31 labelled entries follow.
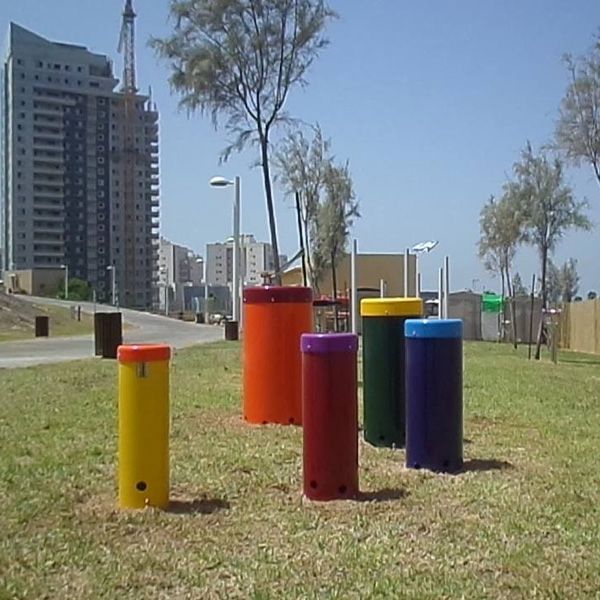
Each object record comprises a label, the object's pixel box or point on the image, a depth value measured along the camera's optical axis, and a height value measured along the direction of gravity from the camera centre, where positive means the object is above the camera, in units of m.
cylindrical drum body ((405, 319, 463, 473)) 7.13 -0.60
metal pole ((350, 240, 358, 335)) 17.45 +0.46
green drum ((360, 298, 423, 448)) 8.34 -0.48
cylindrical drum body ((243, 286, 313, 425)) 9.52 -0.35
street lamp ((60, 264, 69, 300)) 104.38 +3.98
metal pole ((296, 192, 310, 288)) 27.42 +2.50
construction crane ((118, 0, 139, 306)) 119.88 +16.00
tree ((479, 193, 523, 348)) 33.25 +2.78
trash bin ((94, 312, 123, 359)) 21.28 -0.38
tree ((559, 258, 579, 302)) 55.69 +1.90
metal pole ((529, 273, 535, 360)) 32.61 +0.17
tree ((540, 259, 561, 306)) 42.59 +1.33
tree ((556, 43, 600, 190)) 23.47 +4.55
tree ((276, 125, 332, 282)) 28.19 +3.86
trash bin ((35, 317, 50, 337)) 42.73 -0.50
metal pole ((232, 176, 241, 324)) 32.16 +1.91
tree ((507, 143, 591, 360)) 30.34 +3.15
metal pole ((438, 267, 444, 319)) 19.53 +0.41
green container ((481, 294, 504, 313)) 43.83 +0.46
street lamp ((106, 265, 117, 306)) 99.76 +4.60
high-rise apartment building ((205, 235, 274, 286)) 115.19 +6.09
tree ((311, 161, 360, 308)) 29.48 +2.83
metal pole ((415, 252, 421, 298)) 20.85 +0.68
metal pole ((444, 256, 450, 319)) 19.54 +0.62
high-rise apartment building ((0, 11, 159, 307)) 117.12 +17.01
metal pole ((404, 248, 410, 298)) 18.44 +0.83
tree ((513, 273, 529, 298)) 40.53 +1.12
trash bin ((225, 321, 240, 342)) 33.12 -0.53
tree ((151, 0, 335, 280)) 18.97 +5.04
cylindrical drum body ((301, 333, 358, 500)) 6.19 -0.63
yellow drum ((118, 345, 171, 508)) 5.95 -0.68
